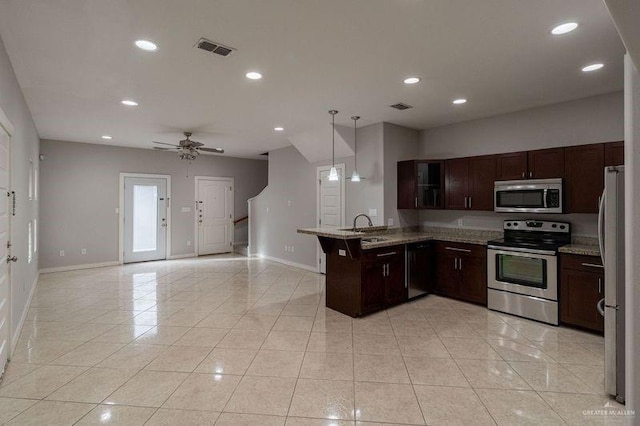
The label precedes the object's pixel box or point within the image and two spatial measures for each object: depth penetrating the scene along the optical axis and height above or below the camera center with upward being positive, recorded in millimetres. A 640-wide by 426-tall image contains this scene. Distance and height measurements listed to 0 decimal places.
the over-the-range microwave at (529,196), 3998 +259
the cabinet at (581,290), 3430 -811
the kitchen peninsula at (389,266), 4031 -691
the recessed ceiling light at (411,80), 3456 +1463
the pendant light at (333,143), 4629 +1278
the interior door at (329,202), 5984 +269
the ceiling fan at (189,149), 5887 +1243
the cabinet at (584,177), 3713 +455
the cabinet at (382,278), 4059 -825
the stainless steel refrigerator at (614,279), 2375 -471
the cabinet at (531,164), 4016 +671
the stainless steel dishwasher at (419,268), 4617 -774
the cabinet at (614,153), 3547 +689
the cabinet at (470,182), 4652 +499
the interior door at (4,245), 2682 -261
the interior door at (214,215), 8727 +12
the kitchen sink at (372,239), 4285 -323
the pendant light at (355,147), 5582 +1187
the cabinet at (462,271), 4414 -795
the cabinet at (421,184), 5156 +505
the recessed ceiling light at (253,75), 3324 +1458
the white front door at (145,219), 7621 -89
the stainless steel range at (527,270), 3764 -660
